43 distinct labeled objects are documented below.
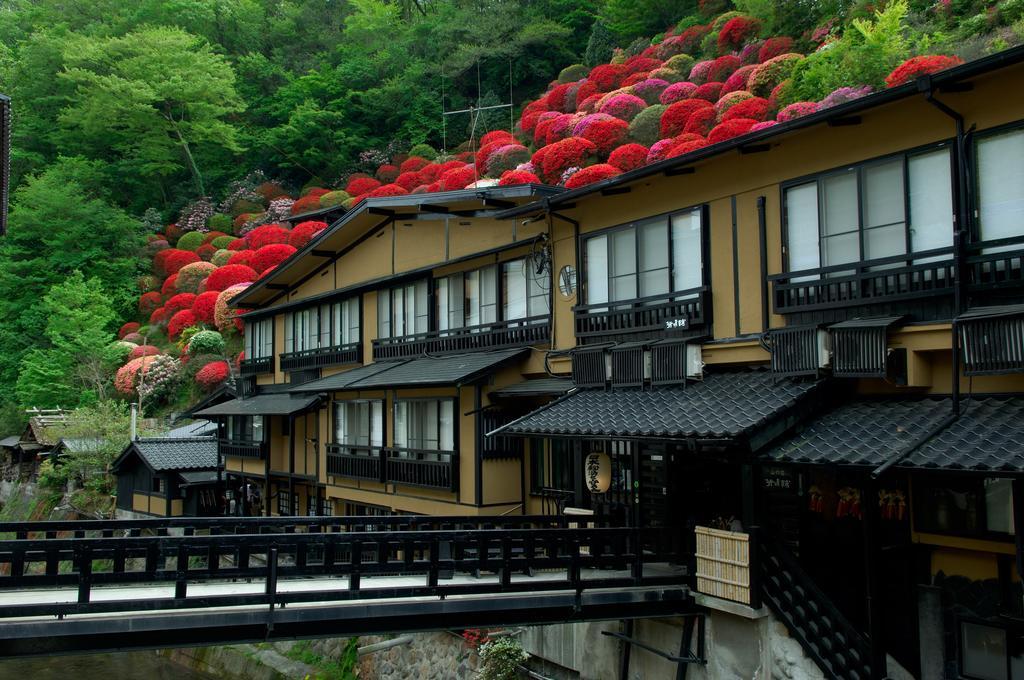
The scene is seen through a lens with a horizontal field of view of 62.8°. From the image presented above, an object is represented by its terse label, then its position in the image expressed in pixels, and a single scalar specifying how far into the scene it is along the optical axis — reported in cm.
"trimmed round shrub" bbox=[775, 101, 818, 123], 2883
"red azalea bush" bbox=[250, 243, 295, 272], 4512
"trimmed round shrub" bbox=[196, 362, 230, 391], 4097
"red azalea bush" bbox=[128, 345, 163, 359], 4491
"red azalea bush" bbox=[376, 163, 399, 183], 5444
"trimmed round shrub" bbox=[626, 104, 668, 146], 3741
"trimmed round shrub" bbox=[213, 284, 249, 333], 4338
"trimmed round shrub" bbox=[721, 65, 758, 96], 3625
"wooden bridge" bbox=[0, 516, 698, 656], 989
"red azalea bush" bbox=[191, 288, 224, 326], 4481
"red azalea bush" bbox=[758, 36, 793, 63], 3715
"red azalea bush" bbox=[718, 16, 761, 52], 4059
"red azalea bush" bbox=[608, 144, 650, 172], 3431
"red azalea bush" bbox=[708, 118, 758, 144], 3122
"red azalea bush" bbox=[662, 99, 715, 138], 3600
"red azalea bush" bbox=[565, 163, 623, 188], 3306
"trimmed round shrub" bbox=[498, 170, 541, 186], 3756
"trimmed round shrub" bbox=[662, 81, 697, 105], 3916
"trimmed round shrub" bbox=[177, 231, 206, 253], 5369
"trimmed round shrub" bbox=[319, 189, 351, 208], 5197
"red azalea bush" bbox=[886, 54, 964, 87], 2438
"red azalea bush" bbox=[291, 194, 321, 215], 5272
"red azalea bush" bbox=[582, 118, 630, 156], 3762
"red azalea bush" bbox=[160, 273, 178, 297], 4997
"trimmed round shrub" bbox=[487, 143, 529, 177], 4347
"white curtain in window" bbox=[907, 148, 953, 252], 1112
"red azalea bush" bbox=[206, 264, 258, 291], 4497
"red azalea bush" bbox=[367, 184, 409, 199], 4682
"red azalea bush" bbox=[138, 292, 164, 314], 5153
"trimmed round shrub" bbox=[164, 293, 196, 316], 4700
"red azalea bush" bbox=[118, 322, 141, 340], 4978
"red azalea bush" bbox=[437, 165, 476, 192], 4253
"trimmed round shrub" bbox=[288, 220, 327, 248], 4691
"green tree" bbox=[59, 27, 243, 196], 5666
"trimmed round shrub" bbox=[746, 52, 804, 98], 3434
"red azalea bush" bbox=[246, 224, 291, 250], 4794
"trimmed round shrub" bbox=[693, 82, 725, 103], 3766
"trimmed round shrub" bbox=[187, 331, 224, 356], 4275
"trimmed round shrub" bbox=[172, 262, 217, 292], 4838
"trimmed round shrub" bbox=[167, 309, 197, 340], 4512
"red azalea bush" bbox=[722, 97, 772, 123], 3281
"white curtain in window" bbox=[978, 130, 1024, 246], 1033
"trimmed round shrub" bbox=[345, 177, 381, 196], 5284
